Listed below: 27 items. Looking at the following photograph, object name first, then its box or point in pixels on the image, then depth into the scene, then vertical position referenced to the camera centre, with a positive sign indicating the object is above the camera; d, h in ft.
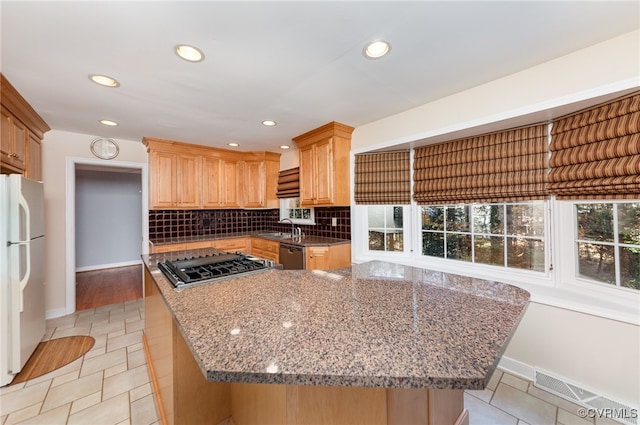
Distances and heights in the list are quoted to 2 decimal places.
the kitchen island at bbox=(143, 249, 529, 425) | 2.30 -1.37
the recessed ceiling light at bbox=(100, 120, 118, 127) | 9.48 +3.48
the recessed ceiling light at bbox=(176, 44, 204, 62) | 5.29 +3.46
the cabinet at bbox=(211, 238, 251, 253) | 13.12 -1.60
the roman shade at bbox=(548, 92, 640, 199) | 5.03 +1.26
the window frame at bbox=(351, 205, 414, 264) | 10.28 -1.14
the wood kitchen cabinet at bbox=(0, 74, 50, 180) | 6.93 +2.58
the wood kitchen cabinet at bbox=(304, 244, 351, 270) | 10.51 -1.79
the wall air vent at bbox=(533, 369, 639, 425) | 5.25 -4.17
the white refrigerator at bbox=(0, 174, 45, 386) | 6.32 -1.45
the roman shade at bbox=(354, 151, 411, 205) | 9.63 +1.34
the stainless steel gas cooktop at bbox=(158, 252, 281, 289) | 4.92 -1.20
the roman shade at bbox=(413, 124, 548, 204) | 6.67 +1.30
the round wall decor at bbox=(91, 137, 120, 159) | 11.27 +3.01
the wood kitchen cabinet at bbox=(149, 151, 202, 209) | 11.94 +1.71
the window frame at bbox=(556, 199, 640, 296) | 6.00 -0.97
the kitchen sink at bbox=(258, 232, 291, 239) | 13.38 -1.17
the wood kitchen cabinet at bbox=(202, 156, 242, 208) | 13.55 +1.73
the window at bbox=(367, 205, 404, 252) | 10.11 -0.59
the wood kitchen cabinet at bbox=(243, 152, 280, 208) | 14.84 +1.99
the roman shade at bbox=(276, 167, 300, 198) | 13.57 +1.67
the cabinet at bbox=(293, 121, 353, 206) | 10.36 +2.08
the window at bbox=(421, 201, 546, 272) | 7.03 -0.66
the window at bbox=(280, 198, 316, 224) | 13.97 +0.10
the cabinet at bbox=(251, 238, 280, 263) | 12.52 -1.80
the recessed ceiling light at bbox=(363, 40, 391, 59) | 5.28 +3.49
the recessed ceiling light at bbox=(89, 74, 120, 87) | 6.35 +3.46
